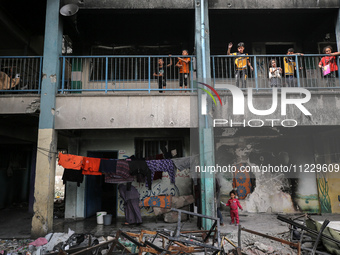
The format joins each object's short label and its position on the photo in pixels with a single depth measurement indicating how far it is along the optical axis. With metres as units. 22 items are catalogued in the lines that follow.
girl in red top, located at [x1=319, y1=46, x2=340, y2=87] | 7.64
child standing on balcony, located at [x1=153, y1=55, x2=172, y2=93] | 8.30
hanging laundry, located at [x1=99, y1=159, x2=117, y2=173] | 7.52
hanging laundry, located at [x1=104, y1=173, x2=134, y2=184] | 8.01
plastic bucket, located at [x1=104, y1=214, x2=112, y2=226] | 8.23
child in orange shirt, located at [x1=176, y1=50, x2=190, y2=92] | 8.12
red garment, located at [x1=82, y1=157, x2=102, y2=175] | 7.38
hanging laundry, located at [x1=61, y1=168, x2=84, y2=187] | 7.55
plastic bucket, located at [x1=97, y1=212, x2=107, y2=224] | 8.36
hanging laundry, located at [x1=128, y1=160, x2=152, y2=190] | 7.64
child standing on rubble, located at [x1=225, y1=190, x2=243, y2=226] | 7.99
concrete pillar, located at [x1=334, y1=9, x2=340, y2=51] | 7.93
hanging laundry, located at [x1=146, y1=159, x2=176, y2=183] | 7.60
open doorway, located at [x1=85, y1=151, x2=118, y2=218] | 9.40
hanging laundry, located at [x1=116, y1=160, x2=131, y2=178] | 7.67
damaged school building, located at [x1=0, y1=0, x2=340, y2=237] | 7.24
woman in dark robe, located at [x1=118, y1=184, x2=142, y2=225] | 8.18
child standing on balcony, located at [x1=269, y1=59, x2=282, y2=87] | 7.78
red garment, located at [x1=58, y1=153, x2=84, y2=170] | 7.11
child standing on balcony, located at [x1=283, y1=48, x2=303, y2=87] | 7.84
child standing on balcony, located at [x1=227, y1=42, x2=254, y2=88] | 7.67
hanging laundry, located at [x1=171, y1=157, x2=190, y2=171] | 7.52
